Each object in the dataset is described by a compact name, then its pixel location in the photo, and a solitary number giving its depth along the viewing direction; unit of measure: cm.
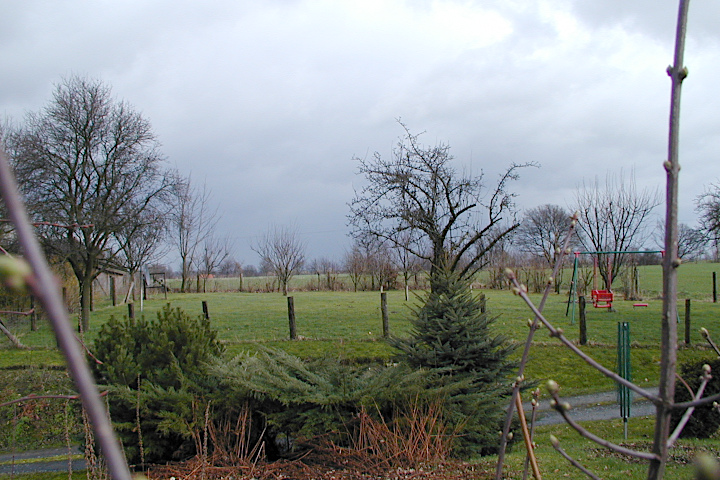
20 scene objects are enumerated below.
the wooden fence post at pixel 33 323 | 1779
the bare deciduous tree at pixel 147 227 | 1787
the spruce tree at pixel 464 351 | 657
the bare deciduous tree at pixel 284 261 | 3941
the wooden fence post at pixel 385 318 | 1575
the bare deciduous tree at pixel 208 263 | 4681
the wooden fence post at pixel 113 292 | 2838
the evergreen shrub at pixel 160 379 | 579
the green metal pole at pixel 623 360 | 764
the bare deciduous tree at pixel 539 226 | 4594
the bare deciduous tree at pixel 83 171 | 1579
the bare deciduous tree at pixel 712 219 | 1930
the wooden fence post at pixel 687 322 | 1430
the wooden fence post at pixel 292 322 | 1570
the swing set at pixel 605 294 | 2164
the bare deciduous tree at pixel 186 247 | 4429
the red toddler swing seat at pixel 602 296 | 2177
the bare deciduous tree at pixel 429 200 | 1450
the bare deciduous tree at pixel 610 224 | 2719
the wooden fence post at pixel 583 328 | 1438
